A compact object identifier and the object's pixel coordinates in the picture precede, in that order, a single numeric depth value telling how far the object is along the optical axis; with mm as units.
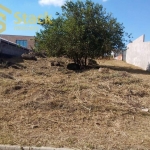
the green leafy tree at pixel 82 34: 8830
